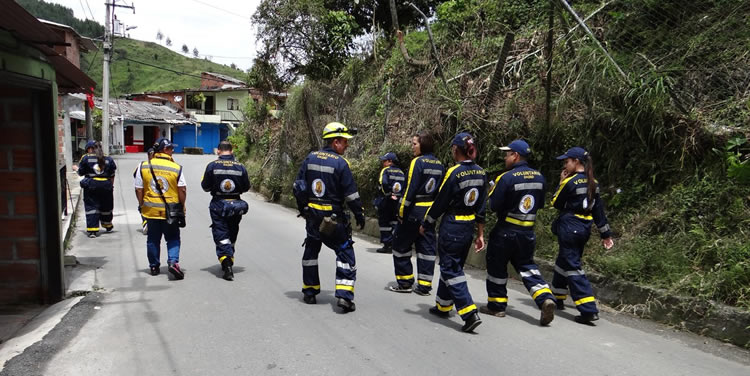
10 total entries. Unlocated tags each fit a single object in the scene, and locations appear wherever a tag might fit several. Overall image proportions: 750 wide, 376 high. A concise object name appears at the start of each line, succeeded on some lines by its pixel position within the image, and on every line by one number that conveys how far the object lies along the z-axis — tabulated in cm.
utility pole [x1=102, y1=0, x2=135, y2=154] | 2547
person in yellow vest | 654
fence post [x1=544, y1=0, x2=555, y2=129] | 772
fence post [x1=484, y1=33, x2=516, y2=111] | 830
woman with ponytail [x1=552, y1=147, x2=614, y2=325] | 527
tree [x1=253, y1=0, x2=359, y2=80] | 1495
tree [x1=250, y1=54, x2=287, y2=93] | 1616
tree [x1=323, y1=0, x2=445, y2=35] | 1770
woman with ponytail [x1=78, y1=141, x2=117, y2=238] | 971
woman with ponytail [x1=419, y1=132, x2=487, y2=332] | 502
